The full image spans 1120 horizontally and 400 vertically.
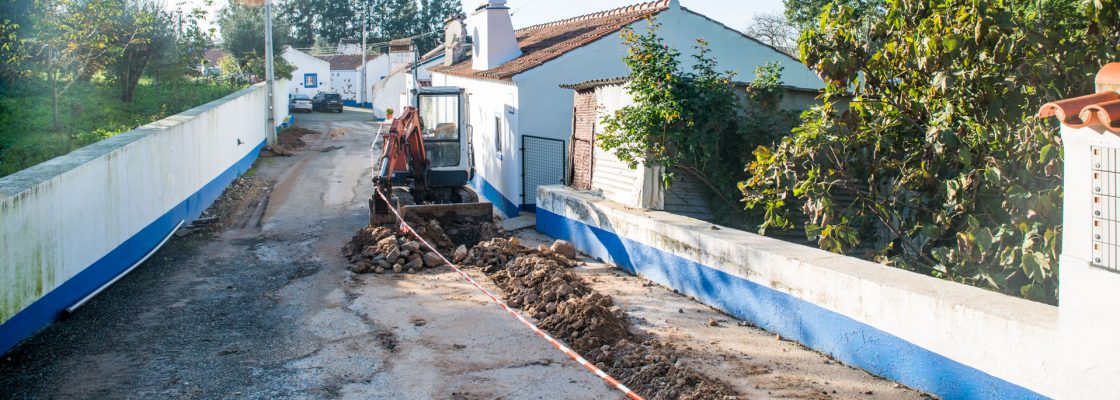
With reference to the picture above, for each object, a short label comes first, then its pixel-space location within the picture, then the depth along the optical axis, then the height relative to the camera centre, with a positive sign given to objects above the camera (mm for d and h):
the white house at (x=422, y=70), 37688 +3132
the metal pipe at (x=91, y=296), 10321 -1710
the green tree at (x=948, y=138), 7715 +69
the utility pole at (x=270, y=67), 32156 +2806
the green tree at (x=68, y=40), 19656 +2331
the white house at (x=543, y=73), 19000 +1540
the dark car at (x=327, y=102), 56375 +2732
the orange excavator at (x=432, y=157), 16922 -185
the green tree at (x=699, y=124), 12594 +306
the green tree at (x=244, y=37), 54472 +6550
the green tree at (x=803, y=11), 29234 +4332
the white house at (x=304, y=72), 66875 +5387
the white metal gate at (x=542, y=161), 19062 -282
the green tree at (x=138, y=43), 24250 +2948
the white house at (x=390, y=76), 52562 +4305
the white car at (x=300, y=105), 54656 +2484
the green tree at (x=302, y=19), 91000 +12612
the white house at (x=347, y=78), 70062 +5166
